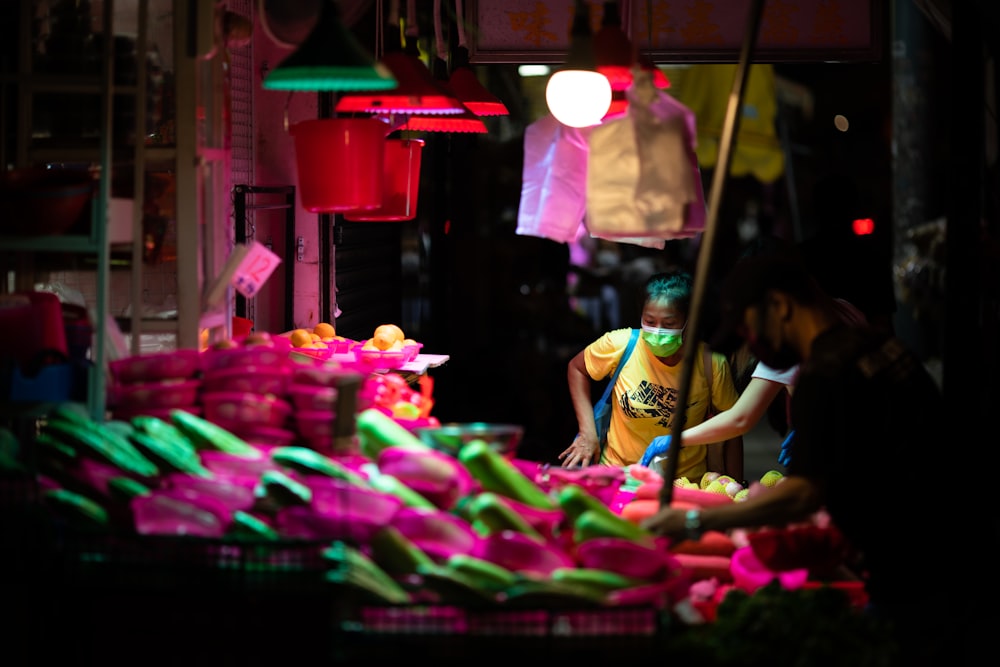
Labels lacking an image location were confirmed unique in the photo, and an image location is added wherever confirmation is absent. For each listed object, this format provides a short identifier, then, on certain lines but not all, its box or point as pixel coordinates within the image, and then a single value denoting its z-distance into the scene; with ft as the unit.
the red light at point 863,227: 35.17
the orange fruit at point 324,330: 19.65
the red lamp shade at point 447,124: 16.71
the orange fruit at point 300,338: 18.51
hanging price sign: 14.08
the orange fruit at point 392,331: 19.97
